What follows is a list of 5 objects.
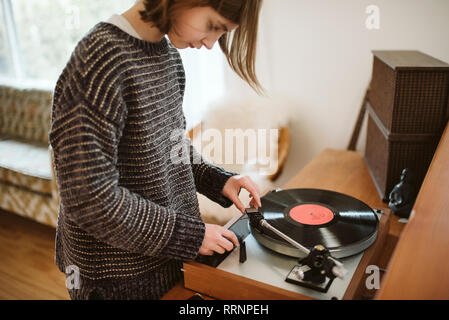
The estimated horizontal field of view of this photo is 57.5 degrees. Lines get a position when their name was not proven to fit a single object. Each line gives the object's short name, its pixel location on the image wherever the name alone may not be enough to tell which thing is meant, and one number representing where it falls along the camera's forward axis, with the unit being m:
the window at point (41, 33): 2.97
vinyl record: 0.82
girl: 0.68
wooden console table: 1.33
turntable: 0.72
